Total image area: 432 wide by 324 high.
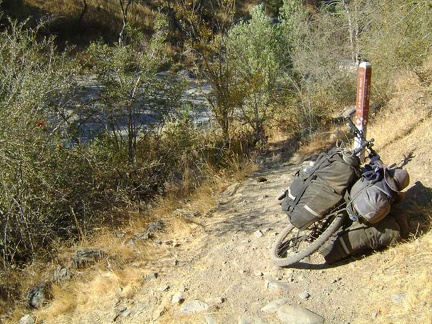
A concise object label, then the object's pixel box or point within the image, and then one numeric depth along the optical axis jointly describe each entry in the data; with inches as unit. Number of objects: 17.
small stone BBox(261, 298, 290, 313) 146.5
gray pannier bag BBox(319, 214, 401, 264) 154.2
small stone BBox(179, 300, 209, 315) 156.5
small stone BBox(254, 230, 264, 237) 195.3
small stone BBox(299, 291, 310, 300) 149.2
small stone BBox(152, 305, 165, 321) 161.0
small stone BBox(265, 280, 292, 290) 155.9
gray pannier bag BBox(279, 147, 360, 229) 155.7
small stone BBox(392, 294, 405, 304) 133.3
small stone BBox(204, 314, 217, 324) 149.0
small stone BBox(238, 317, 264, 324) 143.4
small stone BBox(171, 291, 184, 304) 164.6
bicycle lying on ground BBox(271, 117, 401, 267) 156.9
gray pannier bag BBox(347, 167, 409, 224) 145.7
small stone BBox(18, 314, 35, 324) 183.8
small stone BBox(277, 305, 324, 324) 137.7
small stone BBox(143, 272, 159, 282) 184.4
